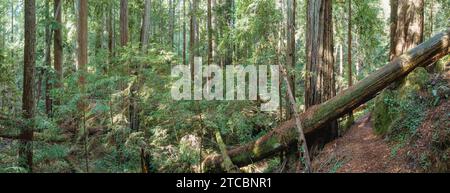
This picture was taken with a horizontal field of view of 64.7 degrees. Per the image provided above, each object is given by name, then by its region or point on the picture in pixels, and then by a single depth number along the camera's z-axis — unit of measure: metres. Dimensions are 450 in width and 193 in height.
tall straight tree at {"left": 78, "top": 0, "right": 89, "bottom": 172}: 12.90
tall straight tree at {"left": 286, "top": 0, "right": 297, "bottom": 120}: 11.07
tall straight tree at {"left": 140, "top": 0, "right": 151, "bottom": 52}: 12.32
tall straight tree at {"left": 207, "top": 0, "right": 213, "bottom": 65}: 16.60
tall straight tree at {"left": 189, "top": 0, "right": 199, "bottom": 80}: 18.72
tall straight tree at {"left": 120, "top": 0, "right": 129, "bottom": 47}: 12.55
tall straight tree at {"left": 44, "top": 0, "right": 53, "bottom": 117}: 14.50
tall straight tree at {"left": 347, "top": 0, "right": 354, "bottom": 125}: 14.37
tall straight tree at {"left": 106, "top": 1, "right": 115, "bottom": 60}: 19.90
